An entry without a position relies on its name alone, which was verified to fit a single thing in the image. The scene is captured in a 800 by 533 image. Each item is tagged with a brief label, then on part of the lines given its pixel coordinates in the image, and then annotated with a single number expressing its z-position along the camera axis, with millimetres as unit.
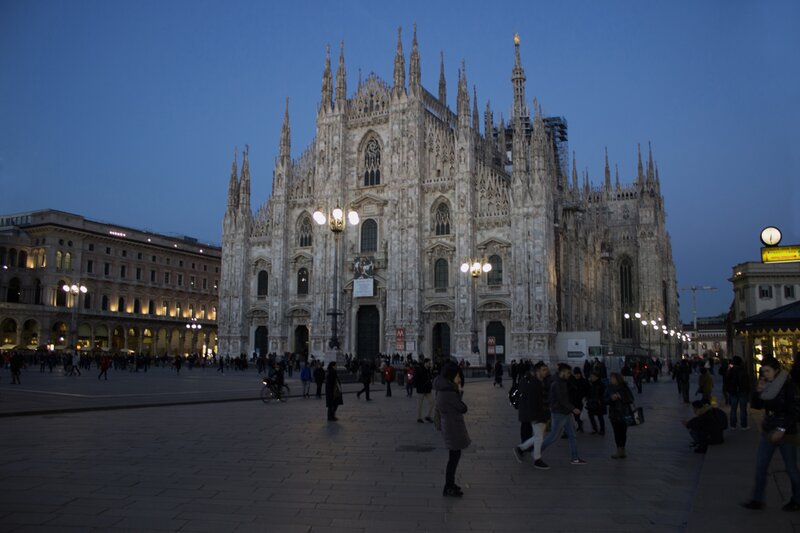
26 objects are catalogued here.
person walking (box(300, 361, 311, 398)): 25062
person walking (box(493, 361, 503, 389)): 35062
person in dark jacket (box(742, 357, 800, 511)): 7371
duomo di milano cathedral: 49656
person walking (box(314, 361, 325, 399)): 23016
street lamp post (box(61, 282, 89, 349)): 65294
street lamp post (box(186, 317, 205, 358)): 78375
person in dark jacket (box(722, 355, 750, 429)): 15422
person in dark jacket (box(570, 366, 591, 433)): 13820
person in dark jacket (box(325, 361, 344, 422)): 16828
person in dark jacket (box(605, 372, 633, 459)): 11375
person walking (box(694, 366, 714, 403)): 14963
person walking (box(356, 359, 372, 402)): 24094
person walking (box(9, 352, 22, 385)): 28031
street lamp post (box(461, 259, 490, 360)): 37094
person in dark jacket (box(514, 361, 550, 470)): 10383
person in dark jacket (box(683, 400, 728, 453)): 12023
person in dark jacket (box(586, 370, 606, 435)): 14422
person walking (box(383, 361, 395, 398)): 26453
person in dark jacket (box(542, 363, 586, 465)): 10758
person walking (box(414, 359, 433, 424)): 17109
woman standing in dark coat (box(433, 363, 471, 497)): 8258
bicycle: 22406
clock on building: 31141
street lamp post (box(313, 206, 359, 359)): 27031
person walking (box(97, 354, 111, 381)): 35094
